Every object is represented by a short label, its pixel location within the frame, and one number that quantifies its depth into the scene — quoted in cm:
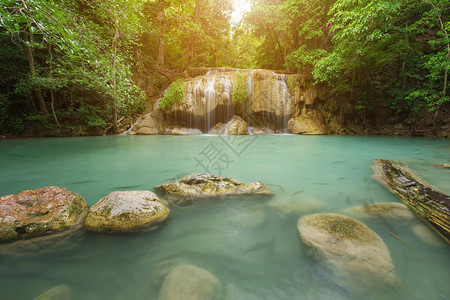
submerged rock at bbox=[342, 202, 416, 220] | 192
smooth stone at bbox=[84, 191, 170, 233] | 172
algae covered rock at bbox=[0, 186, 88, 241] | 155
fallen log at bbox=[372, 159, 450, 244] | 165
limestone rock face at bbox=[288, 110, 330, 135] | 1302
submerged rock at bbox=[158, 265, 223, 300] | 108
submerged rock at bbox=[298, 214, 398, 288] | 119
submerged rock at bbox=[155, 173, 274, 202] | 249
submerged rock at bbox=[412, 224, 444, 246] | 151
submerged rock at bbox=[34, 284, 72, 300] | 104
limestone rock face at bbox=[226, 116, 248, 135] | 1224
